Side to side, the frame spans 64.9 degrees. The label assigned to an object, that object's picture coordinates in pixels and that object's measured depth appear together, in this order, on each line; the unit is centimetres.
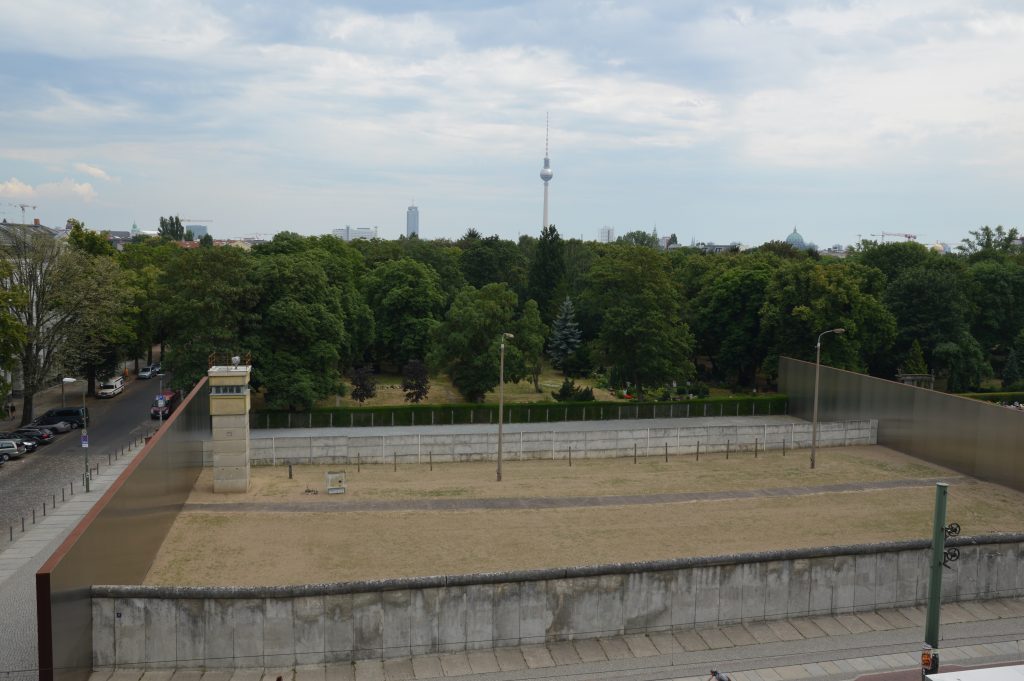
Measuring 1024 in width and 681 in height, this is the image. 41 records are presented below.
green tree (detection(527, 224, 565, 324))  8056
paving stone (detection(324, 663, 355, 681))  1802
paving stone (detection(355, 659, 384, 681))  1803
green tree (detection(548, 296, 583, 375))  7212
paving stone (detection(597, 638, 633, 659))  1920
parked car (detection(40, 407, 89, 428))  4719
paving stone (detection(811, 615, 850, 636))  2076
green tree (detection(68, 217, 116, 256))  6066
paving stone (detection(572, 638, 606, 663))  1905
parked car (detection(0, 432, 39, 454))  4128
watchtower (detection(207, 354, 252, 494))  3434
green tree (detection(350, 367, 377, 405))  5388
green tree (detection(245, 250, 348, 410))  4706
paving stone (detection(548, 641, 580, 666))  1894
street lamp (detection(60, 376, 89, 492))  3456
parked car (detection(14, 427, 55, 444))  4284
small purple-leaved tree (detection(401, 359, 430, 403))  5406
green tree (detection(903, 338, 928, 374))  6072
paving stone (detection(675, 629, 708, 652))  1973
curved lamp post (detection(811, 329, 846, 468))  4031
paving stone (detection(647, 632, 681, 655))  1955
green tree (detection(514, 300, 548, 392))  5522
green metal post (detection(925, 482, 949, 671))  1583
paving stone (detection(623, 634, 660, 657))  1936
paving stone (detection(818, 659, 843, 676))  1883
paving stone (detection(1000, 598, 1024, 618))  2231
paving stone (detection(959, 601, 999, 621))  2202
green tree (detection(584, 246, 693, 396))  5491
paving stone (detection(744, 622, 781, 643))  2023
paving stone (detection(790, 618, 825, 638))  2059
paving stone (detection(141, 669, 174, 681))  1781
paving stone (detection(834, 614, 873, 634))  2092
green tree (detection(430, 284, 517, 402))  5372
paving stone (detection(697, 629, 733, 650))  1991
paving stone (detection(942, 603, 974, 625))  2177
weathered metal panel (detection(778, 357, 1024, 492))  3825
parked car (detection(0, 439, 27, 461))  3950
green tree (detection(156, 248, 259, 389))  4691
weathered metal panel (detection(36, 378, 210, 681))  1563
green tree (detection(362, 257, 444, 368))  6456
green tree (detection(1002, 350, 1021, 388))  6525
